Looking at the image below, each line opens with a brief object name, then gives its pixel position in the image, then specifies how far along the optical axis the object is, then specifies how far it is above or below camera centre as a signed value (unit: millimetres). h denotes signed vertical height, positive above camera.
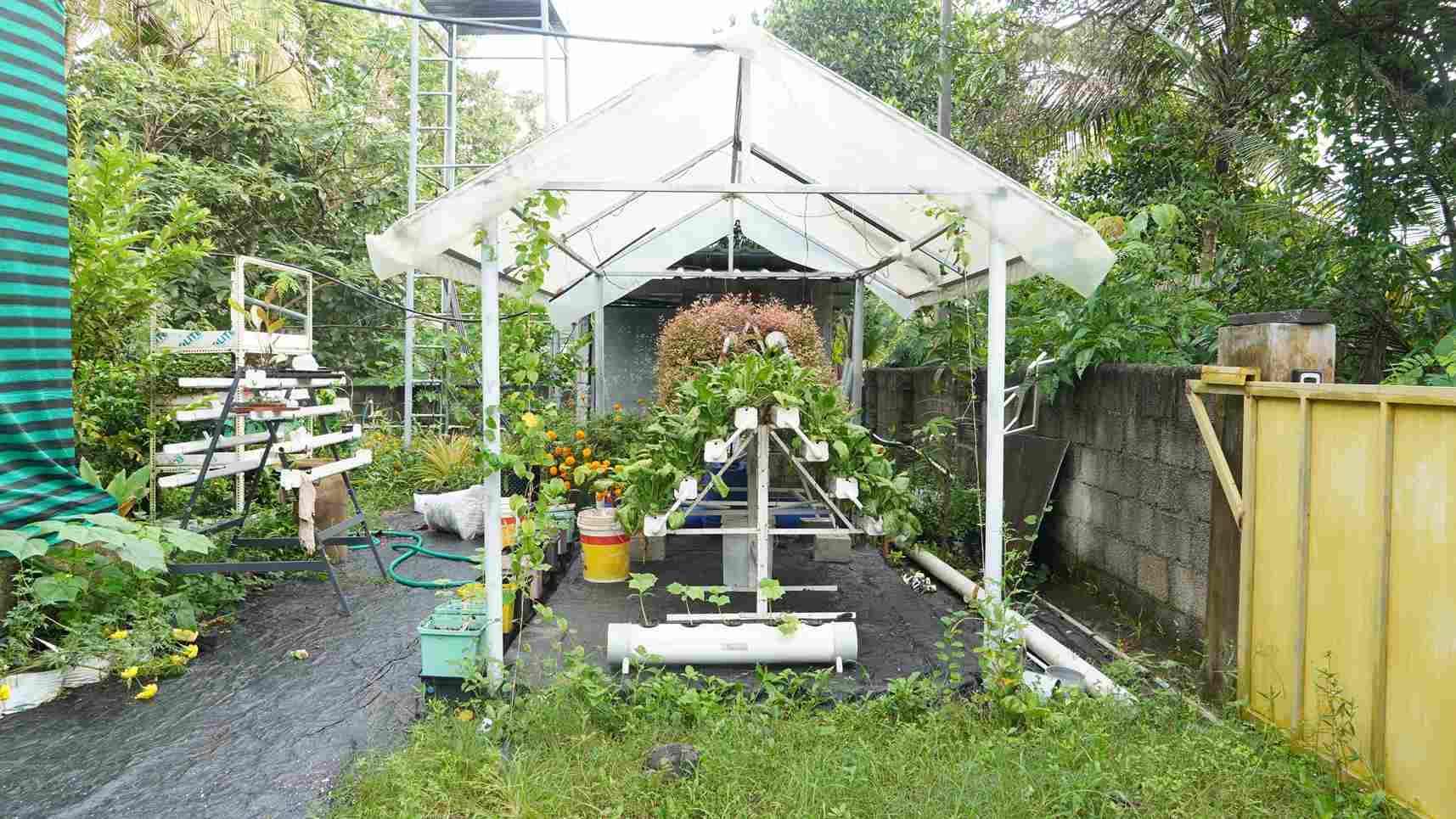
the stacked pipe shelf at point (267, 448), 4230 -295
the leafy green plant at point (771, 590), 3256 -731
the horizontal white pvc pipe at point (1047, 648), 3234 -1048
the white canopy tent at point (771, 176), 2984 +911
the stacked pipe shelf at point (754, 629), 3311 -913
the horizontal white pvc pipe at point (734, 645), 3305 -953
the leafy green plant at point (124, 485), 4156 -463
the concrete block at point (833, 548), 5031 -888
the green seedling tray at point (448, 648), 3209 -947
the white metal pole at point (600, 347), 6684 +396
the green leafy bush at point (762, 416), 3408 -176
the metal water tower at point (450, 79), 9180 +3581
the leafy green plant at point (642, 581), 3139 -677
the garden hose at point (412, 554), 5148 -1088
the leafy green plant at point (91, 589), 3547 -881
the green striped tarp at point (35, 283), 3717 +481
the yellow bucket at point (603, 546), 4684 -816
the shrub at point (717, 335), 4957 +370
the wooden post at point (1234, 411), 2969 -26
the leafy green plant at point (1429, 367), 2896 +154
